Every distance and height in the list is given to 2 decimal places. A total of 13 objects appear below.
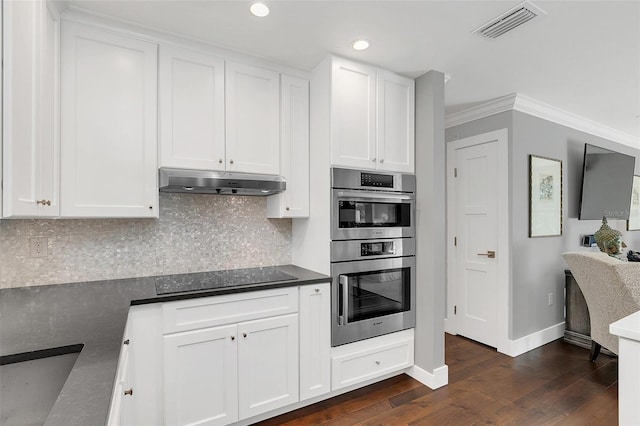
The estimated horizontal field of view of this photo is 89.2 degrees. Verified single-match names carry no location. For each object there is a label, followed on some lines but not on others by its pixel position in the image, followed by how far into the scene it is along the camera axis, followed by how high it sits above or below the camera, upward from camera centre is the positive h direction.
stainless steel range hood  1.94 +0.20
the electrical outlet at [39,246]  1.91 -0.19
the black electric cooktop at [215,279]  1.92 -0.43
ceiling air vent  1.80 +1.14
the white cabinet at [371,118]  2.33 +0.74
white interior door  3.30 -0.29
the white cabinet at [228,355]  1.73 -0.84
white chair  2.35 -0.57
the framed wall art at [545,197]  3.30 +0.19
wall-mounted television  3.78 +0.39
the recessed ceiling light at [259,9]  1.77 +1.14
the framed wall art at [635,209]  4.95 +0.08
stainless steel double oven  2.30 -0.29
